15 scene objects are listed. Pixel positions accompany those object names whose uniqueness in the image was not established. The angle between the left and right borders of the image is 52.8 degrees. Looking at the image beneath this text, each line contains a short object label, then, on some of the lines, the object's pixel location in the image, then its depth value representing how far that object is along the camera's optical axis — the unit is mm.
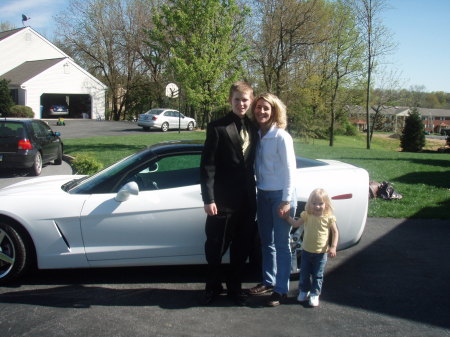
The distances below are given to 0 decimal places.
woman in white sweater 3623
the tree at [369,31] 29859
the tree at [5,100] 30750
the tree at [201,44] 15938
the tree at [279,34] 22125
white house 37078
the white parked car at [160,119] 29406
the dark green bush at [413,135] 38438
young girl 3771
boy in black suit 3578
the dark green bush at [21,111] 31528
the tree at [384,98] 41062
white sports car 4020
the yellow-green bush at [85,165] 9180
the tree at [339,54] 34250
